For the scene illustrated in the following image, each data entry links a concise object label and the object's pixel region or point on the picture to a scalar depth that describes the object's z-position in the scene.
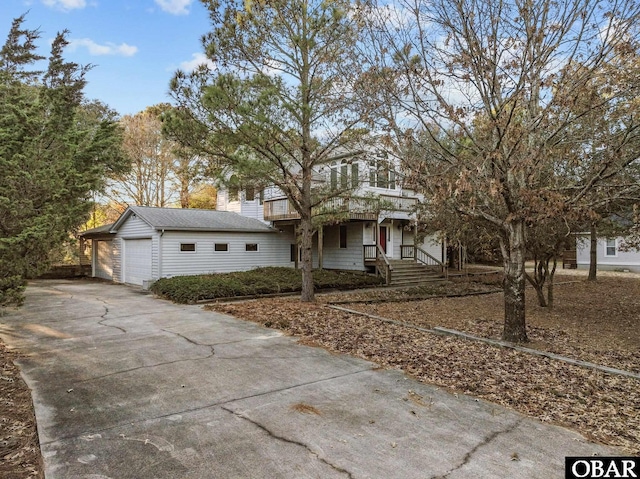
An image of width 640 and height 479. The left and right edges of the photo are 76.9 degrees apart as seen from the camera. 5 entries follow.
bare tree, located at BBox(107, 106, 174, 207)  26.67
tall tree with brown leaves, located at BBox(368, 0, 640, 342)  6.00
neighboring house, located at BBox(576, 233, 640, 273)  23.36
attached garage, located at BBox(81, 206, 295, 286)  15.91
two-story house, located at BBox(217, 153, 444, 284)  17.86
